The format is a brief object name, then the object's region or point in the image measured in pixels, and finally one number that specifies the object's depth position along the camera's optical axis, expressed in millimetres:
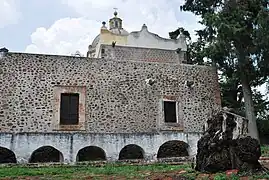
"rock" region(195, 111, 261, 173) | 6828
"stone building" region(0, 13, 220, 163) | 13695
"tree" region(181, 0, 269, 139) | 15164
